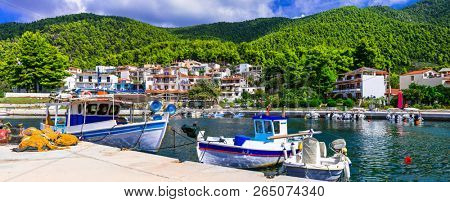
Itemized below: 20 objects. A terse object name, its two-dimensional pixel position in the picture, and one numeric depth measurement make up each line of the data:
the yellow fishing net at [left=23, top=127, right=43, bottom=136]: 16.55
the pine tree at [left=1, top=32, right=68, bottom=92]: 86.00
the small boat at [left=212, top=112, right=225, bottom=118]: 77.81
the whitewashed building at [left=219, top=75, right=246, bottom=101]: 106.56
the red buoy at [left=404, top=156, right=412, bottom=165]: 21.20
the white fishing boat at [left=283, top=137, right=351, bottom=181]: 14.04
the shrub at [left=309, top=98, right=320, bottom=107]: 82.88
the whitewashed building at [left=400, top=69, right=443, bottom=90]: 81.69
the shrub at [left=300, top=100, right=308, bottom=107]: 84.38
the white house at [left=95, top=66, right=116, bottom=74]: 124.38
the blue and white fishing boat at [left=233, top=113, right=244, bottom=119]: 75.90
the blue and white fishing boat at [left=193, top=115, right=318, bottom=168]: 17.77
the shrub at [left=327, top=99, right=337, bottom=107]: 81.50
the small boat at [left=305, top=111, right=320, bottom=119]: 68.81
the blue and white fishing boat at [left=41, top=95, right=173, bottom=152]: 20.89
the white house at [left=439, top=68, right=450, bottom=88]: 76.61
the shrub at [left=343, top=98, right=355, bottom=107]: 79.62
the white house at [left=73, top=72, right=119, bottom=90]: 103.50
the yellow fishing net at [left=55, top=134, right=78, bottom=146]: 16.56
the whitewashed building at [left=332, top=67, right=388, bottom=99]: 84.19
